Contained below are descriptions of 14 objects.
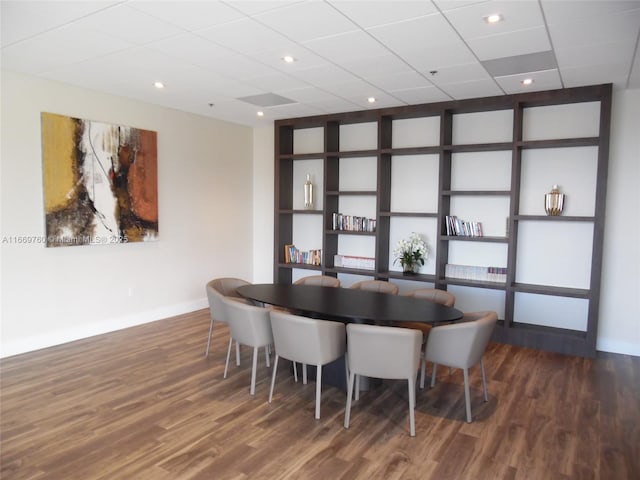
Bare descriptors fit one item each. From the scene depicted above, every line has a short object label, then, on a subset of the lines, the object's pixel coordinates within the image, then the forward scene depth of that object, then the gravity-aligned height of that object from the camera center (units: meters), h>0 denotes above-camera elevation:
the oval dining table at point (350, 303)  3.42 -0.81
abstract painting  4.67 +0.30
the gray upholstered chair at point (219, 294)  4.17 -0.87
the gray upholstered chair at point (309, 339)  3.21 -0.96
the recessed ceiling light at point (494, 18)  2.96 +1.34
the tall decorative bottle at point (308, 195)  6.64 +0.24
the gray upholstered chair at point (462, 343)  3.21 -0.97
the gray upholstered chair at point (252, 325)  3.61 -0.96
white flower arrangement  5.72 -0.52
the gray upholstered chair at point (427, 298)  3.87 -0.83
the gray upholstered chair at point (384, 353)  2.98 -0.98
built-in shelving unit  4.89 +0.25
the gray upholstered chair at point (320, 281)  4.96 -0.81
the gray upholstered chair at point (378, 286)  4.68 -0.81
